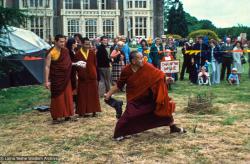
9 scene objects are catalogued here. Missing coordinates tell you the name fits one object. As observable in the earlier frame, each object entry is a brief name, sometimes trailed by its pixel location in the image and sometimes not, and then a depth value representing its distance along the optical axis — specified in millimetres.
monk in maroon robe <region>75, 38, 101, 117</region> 9445
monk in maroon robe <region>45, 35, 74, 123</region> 8812
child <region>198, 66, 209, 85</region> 15229
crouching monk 7117
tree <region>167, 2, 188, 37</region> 68375
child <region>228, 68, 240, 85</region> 15086
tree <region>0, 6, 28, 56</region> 11969
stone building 54222
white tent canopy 16641
